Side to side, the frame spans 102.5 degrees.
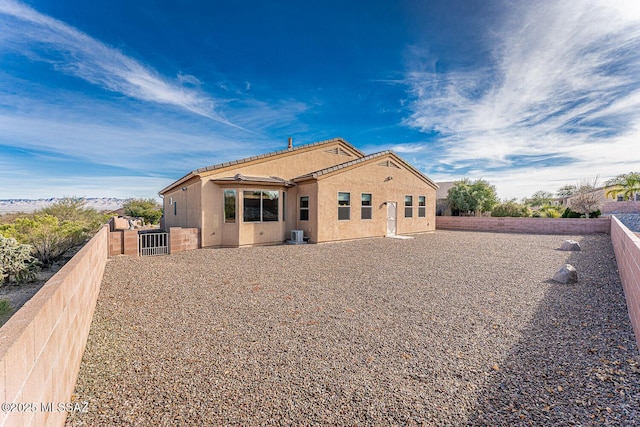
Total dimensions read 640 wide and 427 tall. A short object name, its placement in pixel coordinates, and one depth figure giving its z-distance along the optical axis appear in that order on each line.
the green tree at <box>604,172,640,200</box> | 29.58
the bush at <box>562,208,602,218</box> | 20.06
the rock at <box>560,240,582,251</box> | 11.72
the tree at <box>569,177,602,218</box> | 19.98
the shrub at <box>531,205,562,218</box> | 22.48
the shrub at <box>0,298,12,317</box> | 5.00
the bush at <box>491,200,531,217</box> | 23.11
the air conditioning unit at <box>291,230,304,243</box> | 13.81
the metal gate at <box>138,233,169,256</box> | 10.43
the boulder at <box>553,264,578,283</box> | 6.68
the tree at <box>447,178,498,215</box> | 25.11
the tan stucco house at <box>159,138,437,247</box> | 12.38
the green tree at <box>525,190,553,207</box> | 53.50
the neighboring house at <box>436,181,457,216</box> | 27.56
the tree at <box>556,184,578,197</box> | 54.91
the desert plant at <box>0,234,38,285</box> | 6.78
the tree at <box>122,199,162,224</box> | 33.12
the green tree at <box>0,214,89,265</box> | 8.94
